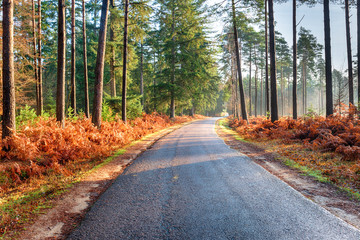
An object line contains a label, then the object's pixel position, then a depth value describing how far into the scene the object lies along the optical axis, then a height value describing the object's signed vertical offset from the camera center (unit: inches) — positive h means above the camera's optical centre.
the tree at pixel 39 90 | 550.3 +94.0
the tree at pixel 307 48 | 1401.3 +534.5
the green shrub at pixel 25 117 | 357.5 +12.4
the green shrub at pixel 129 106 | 674.0 +56.8
